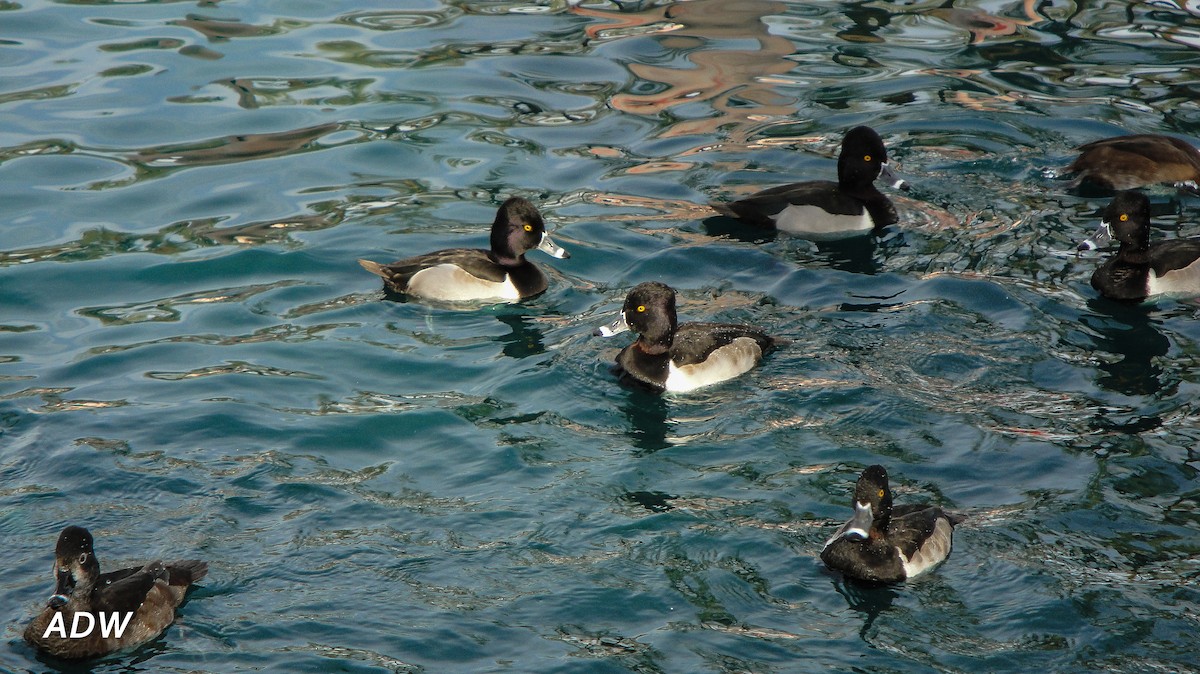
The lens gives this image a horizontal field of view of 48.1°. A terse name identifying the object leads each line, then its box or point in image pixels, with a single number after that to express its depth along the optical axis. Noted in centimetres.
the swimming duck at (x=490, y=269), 1177
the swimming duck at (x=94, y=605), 721
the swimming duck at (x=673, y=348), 1036
